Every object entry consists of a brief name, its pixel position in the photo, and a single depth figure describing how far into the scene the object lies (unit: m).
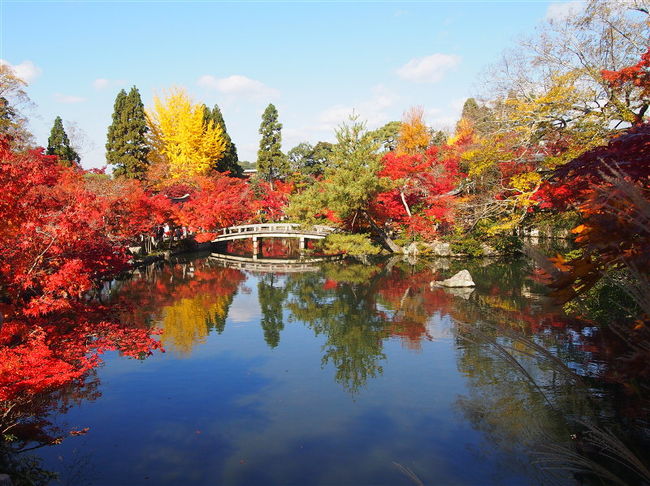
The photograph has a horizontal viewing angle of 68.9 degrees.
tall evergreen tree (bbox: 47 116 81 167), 34.25
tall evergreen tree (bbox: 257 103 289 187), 39.41
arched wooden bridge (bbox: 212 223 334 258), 27.77
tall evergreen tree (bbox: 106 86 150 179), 30.45
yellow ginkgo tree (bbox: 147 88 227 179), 35.06
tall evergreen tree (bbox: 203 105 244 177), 39.25
